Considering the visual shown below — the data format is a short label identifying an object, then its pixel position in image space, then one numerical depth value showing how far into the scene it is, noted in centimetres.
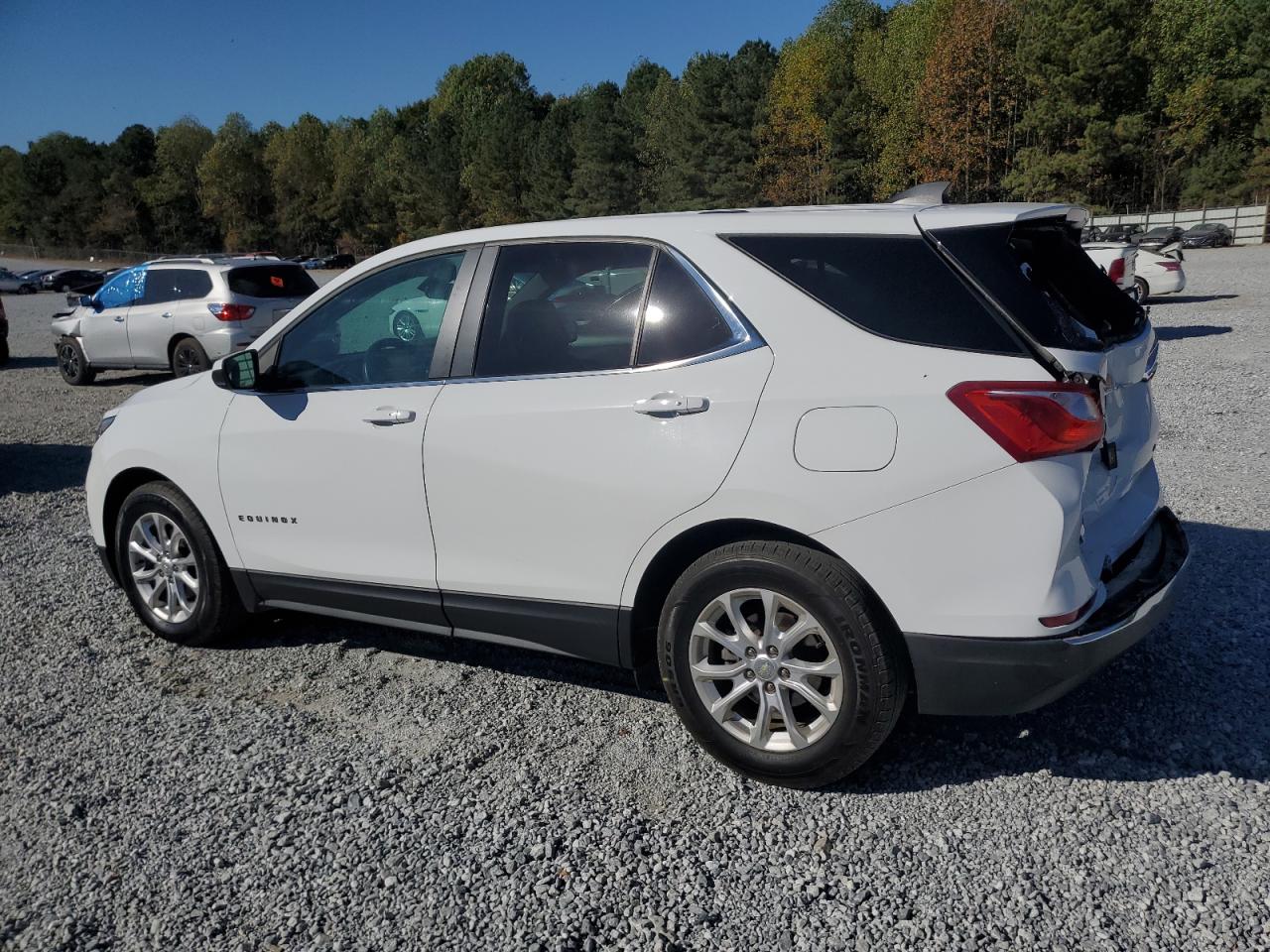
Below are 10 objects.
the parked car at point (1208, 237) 4553
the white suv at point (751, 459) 297
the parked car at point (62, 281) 5659
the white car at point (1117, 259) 1491
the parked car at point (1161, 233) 4150
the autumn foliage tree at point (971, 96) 5716
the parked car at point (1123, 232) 3753
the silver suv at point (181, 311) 1364
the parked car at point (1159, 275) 1902
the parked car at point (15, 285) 5388
